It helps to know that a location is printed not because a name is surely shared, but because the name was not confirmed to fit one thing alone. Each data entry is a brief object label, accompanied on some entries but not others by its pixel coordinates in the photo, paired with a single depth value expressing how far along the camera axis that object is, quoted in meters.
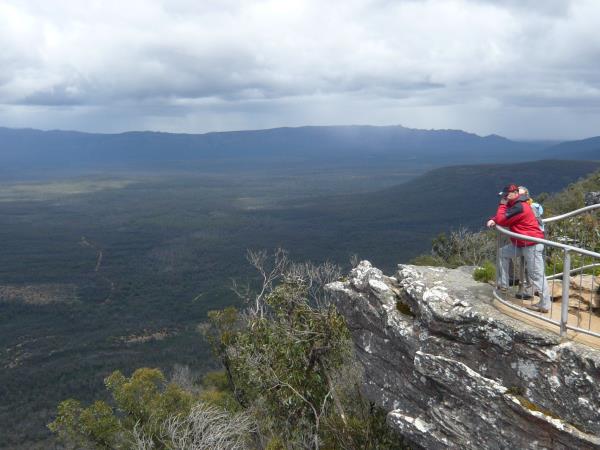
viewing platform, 8.21
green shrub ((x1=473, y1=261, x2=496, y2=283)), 12.60
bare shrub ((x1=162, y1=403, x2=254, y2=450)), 14.88
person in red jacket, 9.09
